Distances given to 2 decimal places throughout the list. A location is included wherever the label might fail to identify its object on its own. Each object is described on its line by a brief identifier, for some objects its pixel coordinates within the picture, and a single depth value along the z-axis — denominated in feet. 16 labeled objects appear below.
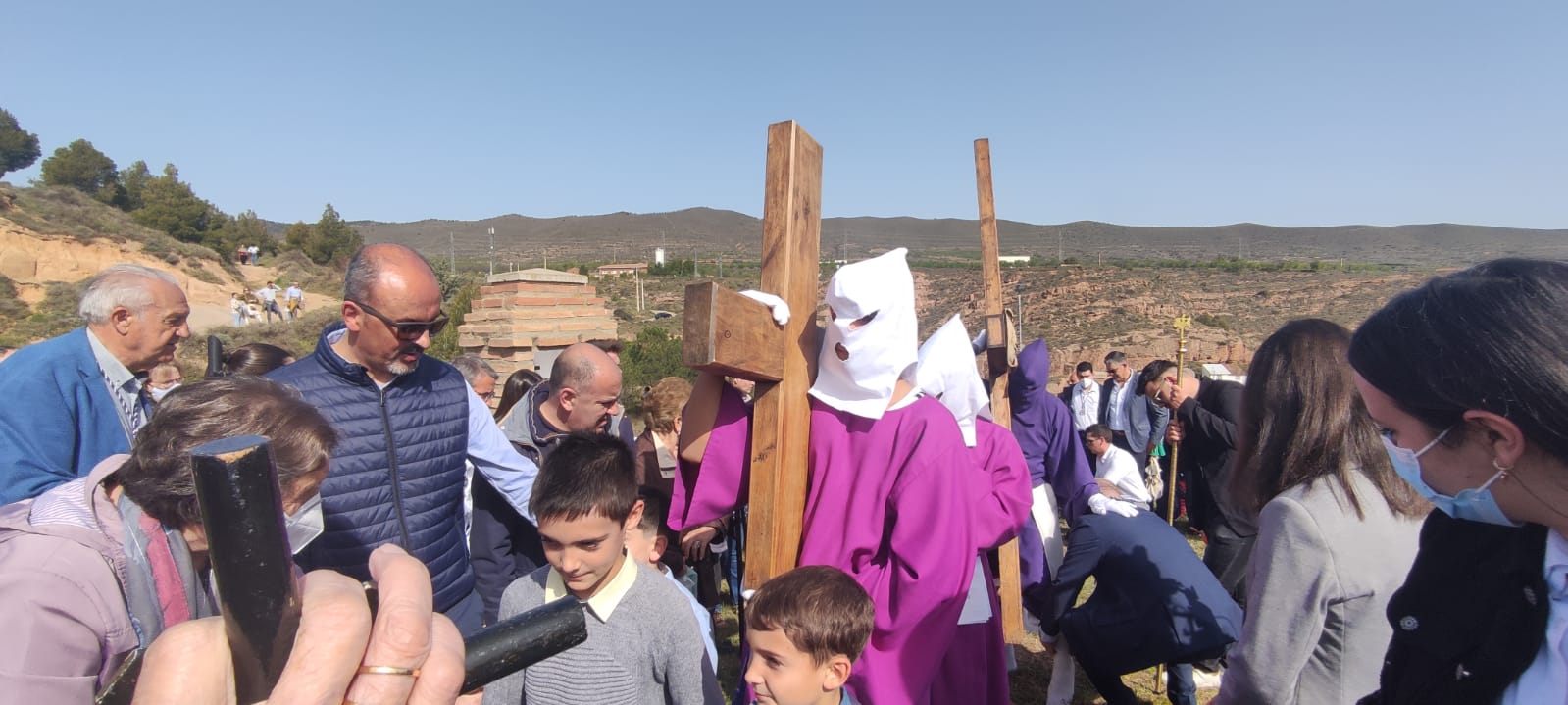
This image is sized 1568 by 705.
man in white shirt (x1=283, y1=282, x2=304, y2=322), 90.27
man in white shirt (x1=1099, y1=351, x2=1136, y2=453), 25.20
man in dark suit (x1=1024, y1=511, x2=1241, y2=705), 10.56
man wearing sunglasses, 8.11
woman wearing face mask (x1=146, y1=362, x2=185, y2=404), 14.56
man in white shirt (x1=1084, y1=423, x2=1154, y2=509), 13.03
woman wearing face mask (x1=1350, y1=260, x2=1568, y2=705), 3.45
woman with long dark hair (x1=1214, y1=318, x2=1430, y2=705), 6.06
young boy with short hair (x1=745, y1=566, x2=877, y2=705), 6.51
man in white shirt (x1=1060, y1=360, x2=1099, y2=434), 26.66
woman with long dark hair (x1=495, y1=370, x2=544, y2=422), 16.25
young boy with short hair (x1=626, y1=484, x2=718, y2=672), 10.05
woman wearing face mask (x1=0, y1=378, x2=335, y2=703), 3.65
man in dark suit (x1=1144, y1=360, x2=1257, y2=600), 13.82
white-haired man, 8.17
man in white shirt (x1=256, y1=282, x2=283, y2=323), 86.84
